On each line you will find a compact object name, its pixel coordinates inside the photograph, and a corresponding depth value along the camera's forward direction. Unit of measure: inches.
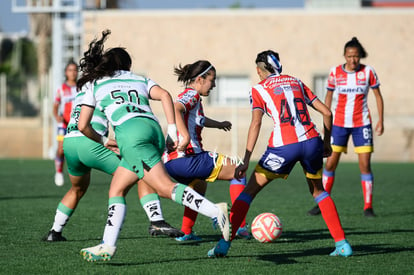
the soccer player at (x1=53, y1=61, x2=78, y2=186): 1223.5
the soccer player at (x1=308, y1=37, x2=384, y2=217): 863.7
